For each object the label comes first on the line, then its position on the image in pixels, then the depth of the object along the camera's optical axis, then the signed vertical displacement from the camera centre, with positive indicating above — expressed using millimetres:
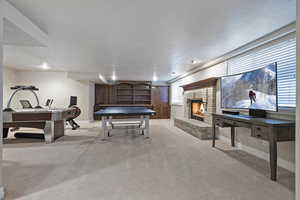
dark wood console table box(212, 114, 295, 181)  1586 -436
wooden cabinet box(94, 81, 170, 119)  6849 +234
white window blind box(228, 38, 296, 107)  1855 +632
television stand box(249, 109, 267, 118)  2181 -230
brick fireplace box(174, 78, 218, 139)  3364 -261
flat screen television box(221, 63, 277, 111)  1982 +213
